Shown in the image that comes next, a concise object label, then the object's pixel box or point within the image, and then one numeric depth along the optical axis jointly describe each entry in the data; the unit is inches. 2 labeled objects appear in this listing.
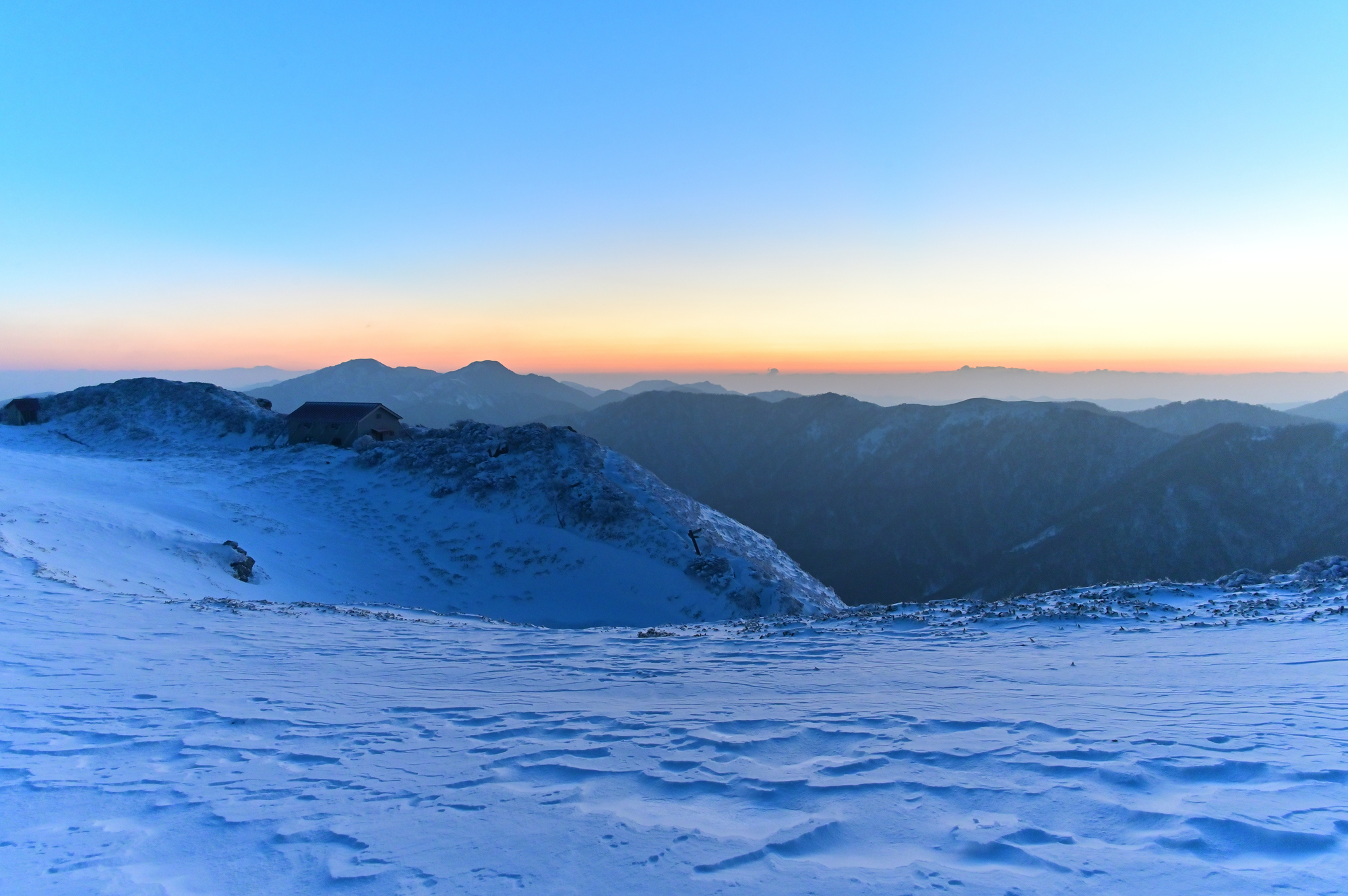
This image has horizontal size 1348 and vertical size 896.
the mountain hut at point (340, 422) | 1550.2
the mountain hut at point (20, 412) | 1723.7
